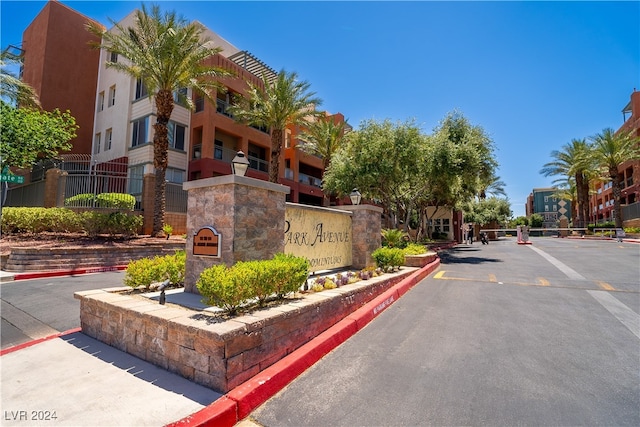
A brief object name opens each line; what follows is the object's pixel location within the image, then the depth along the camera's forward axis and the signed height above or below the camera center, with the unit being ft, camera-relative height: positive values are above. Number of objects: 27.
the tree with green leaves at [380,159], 58.59 +13.72
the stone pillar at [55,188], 51.22 +6.01
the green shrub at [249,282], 13.35 -2.21
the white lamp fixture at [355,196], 34.99 +3.96
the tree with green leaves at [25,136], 46.75 +13.34
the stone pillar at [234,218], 17.81 +0.74
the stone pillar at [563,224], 143.40 +6.62
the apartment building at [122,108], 73.61 +28.46
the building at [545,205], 337.82 +35.40
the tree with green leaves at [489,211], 161.27 +13.64
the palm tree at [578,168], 115.03 +25.80
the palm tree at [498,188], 136.56 +20.03
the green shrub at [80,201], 51.13 +4.10
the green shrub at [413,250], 41.31 -1.94
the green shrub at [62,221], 46.21 +0.79
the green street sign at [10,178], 43.47 +6.38
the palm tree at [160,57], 50.70 +26.64
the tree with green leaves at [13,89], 57.18 +24.94
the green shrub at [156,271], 19.16 -2.51
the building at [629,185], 113.25 +23.21
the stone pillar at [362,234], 32.78 -0.05
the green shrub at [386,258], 31.12 -2.21
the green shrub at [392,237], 40.14 -0.31
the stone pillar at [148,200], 54.65 +4.78
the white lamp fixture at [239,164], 20.08 +4.04
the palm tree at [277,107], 71.36 +27.22
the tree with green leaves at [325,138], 92.07 +26.74
